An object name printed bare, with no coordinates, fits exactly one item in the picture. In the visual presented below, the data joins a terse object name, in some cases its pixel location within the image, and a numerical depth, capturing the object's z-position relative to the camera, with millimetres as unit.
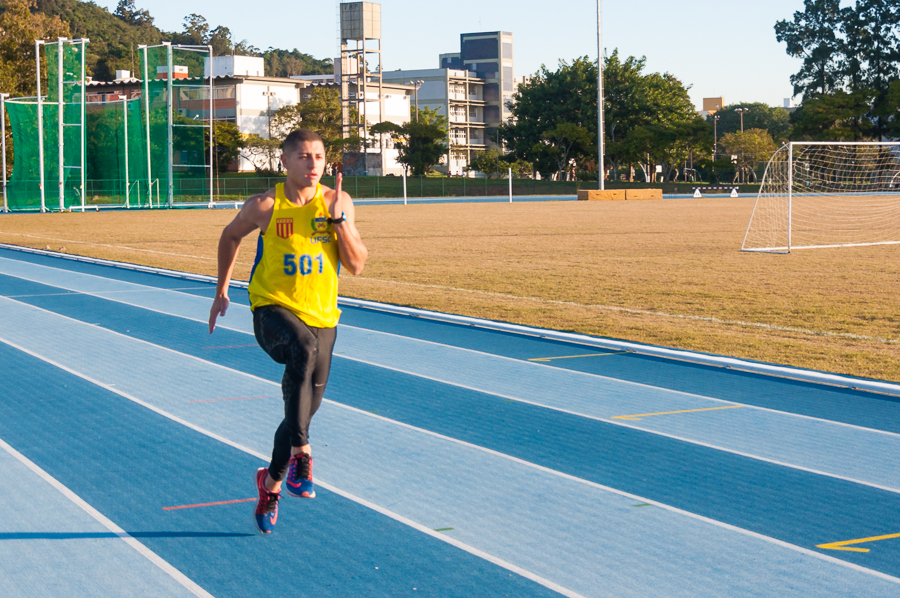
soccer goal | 25922
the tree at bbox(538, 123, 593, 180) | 82000
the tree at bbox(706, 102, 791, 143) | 132000
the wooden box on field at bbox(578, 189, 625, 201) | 61531
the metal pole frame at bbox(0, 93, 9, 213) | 53281
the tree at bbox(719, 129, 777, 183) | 88125
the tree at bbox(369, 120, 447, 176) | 84188
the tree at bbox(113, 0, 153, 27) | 150750
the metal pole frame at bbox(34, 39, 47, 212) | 43719
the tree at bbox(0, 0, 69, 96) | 71188
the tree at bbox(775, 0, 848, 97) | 84125
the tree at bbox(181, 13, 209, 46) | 146125
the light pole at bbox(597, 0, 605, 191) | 60438
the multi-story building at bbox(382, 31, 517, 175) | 117438
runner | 4410
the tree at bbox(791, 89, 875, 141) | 74938
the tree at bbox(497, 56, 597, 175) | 84438
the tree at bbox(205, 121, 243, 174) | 80706
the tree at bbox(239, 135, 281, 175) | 82625
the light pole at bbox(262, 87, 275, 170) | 95500
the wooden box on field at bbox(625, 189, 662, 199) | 62344
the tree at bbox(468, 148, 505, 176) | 94262
